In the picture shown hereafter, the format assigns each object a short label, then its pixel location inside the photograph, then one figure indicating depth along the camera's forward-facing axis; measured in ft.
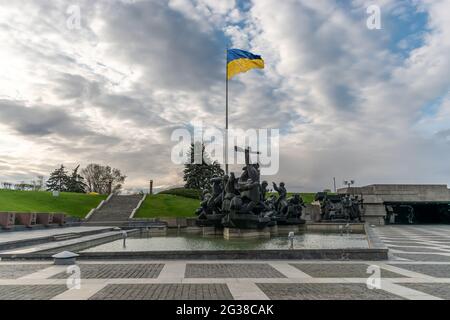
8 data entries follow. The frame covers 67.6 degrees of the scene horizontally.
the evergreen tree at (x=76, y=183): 264.89
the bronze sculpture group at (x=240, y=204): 64.95
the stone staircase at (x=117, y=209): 126.78
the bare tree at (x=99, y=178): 275.59
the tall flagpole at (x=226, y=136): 82.33
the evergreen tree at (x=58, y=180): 275.18
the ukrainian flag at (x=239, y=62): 88.69
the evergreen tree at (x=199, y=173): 251.80
